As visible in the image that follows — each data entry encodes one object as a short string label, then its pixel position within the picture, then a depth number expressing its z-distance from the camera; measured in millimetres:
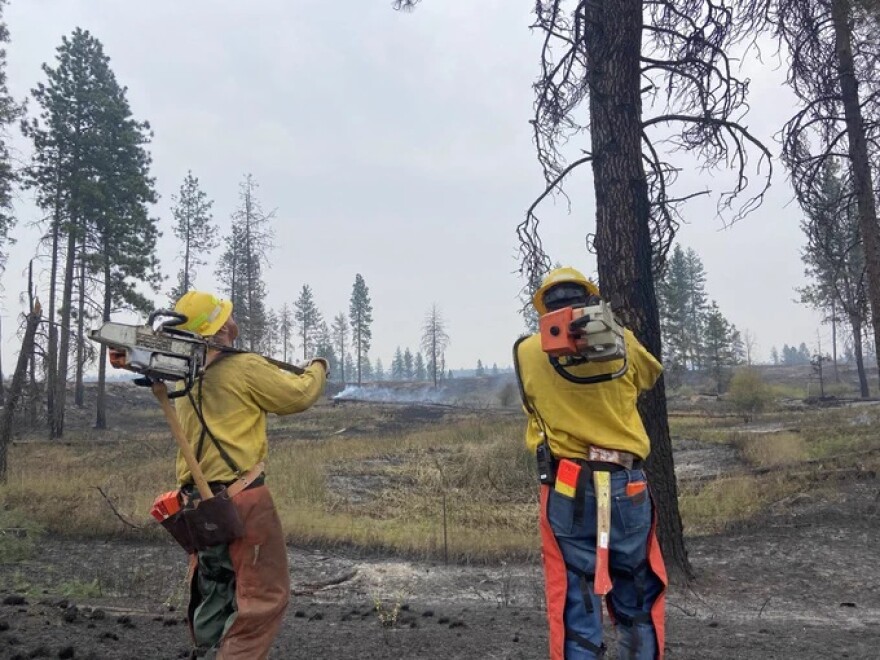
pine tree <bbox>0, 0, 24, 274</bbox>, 19109
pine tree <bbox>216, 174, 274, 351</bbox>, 37906
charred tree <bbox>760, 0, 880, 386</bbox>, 8102
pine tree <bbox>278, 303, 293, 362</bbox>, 81250
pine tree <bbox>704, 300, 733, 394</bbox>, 52219
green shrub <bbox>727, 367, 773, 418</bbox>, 32406
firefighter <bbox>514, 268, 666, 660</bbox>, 2713
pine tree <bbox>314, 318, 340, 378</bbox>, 87769
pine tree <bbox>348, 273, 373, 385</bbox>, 81438
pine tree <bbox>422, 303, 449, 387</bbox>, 90500
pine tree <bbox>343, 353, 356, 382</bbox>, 111950
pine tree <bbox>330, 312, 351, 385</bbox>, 94625
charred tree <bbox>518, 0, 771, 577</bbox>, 5504
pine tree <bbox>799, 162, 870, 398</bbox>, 8688
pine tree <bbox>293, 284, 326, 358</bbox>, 81438
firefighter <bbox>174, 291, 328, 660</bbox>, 3047
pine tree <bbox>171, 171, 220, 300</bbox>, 37812
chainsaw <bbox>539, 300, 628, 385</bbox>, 2623
